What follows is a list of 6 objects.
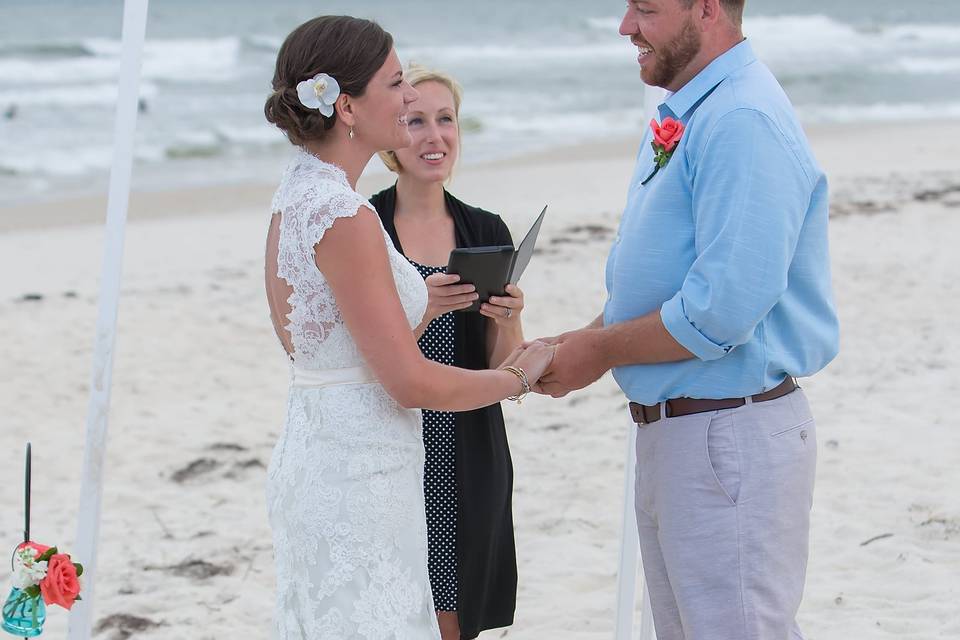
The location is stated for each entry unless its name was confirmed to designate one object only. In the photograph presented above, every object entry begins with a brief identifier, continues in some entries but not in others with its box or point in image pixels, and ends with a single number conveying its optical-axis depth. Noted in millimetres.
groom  4898
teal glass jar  5492
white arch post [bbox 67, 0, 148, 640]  5867
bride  4961
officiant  6703
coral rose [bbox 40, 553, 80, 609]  5426
